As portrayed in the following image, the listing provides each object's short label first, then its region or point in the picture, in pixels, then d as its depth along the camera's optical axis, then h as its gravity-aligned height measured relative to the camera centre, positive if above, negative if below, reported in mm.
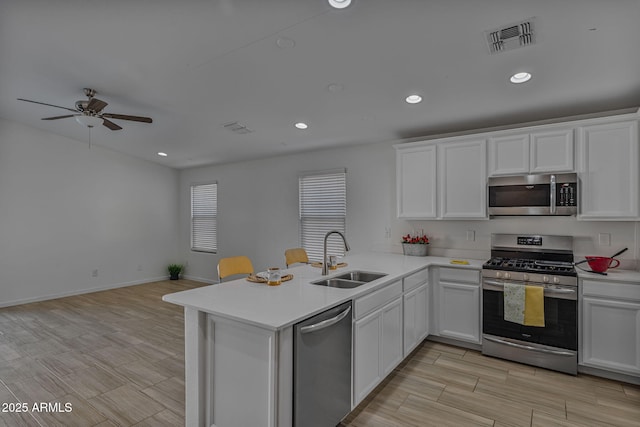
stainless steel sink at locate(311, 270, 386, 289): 2762 -612
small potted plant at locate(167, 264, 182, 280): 7393 -1347
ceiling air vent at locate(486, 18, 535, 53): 2212 +1246
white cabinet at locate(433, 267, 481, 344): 3467 -1022
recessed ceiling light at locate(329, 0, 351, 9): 2125 +1377
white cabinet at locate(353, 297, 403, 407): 2328 -1085
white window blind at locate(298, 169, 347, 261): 5188 +38
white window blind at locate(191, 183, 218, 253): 7117 -115
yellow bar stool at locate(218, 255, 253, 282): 2988 -525
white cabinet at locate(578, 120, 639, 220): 2967 +375
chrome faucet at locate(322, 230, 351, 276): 2888 -506
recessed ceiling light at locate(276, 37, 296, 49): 2590 +1375
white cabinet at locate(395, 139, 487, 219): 3721 +388
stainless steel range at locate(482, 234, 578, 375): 2977 -906
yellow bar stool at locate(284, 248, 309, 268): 4082 -580
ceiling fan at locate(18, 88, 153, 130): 3742 +1172
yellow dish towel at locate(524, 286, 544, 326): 3041 -901
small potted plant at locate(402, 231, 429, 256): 4227 -444
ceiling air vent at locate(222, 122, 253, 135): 4602 +1226
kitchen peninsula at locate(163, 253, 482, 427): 1752 -773
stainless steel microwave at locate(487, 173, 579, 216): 3217 +167
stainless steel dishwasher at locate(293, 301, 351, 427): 1819 -956
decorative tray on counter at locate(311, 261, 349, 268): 3320 -560
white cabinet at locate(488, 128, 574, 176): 3234 +611
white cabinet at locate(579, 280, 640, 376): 2770 -1024
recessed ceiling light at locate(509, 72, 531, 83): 2784 +1163
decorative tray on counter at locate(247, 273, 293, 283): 2630 -554
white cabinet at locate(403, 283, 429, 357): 3133 -1096
